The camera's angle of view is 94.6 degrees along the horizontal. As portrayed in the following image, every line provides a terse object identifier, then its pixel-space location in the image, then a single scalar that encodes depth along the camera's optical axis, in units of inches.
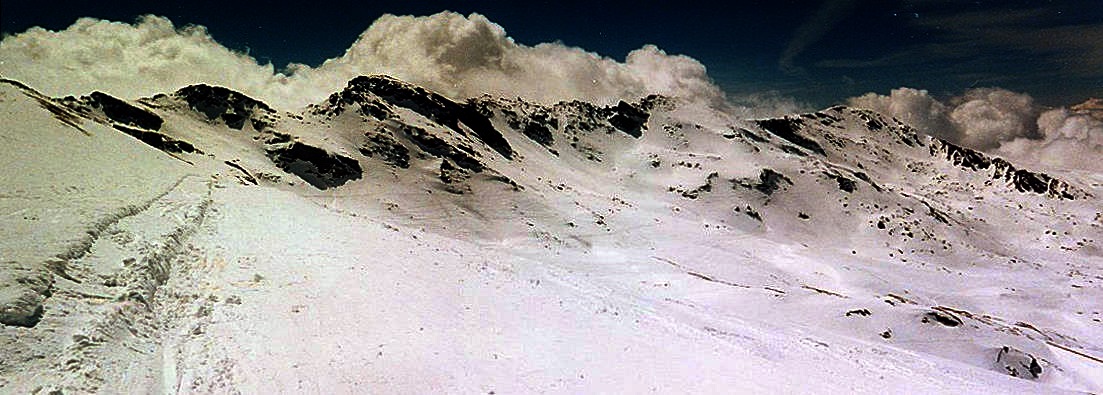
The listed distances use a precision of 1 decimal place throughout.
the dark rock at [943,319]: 1374.3
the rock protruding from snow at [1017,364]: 1210.6
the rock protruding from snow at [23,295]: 409.7
